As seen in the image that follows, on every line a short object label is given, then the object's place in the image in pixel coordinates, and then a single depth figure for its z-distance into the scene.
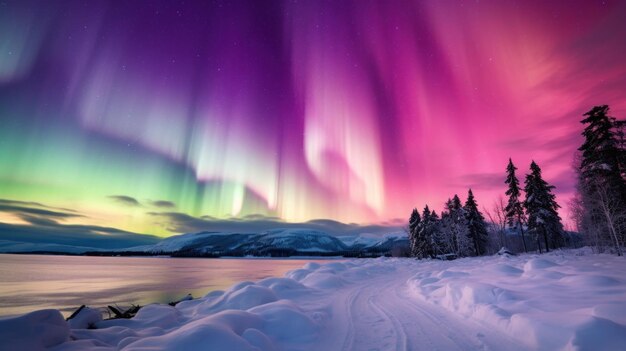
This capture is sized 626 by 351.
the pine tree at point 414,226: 64.78
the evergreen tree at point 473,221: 55.38
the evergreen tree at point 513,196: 47.16
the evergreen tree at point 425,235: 61.03
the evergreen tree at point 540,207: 41.43
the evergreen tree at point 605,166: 25.80
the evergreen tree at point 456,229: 53.88
